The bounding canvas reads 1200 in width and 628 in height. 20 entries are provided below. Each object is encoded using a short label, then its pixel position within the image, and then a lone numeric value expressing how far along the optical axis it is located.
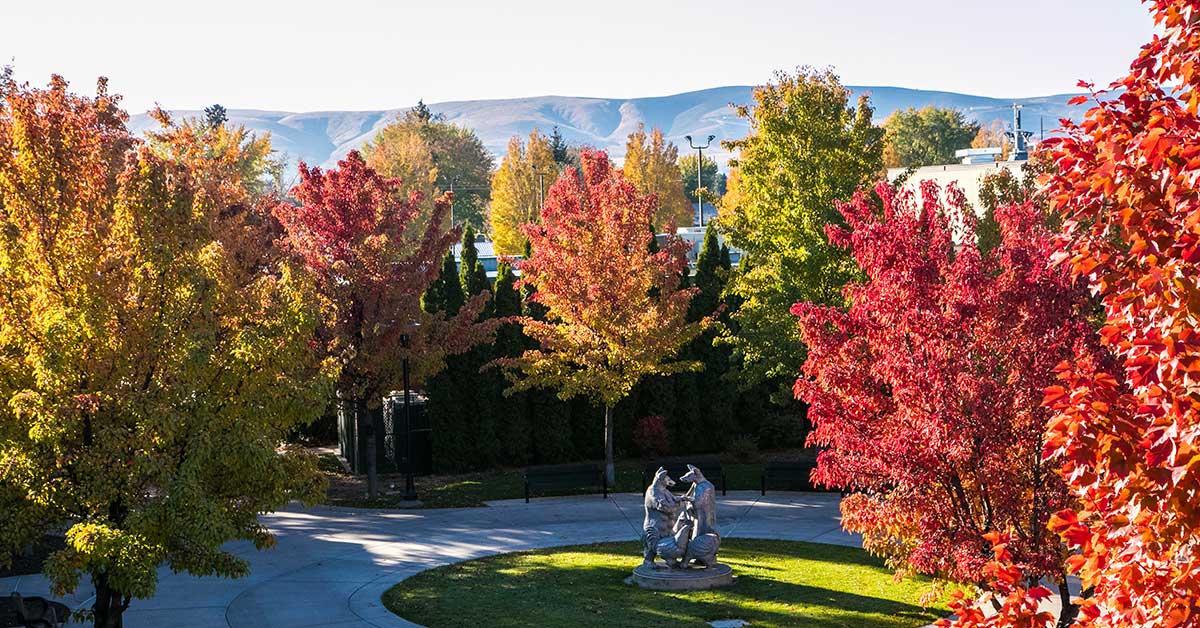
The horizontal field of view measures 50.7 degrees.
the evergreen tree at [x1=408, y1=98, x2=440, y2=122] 125.54
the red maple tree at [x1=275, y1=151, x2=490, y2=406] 27.66
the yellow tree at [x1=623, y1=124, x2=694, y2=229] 81.69
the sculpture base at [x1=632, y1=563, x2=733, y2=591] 19.67
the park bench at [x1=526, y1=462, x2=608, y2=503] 28.91
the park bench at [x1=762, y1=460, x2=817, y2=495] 28.89
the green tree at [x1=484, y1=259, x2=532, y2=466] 33.44
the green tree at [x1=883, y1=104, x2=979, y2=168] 120.88
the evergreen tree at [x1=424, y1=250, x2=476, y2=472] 32.69
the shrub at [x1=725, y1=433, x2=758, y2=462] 33.75
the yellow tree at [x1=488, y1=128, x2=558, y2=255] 79.62
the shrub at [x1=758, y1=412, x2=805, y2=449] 34.66
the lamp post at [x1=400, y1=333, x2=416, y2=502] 28.56
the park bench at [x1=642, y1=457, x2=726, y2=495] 28.83
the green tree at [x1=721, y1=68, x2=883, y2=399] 29.14
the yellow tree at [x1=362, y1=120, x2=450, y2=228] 95.25
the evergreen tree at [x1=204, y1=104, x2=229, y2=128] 133.99
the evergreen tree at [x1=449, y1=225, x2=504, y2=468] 32.97
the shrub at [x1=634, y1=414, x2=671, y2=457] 33.81
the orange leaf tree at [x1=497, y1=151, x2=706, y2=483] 28.98
